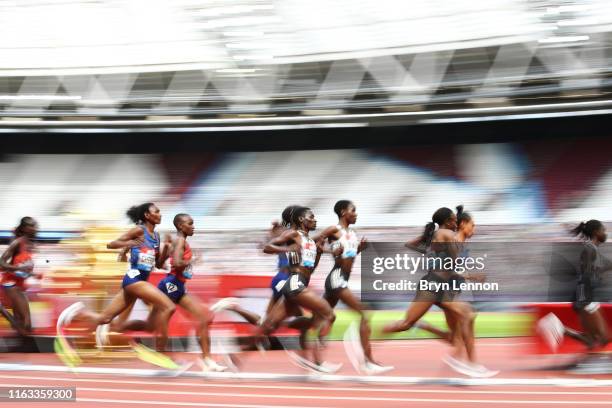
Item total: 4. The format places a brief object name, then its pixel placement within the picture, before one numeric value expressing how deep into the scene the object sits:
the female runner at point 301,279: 17.56
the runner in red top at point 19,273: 22.22
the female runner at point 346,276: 17.94
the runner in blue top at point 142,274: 17.42
